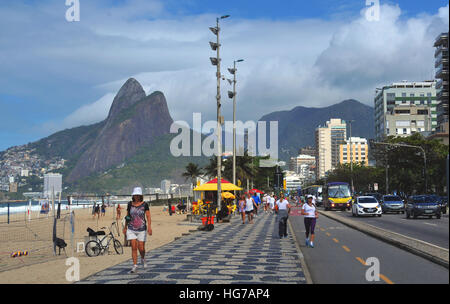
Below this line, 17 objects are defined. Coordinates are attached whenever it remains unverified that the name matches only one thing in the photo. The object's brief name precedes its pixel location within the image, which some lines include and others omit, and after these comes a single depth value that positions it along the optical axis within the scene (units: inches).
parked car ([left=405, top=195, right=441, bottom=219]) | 1332.4
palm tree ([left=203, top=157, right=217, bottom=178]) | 3529.3
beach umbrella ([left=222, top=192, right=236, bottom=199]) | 1659.0
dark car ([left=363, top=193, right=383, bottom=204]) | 2345.7
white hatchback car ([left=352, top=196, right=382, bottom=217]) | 1457.9
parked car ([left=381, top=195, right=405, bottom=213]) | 1711.4
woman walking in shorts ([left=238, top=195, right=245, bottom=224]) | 1232.8
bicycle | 609.3
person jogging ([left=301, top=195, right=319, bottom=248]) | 671.8
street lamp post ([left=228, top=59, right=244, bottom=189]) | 1604.3
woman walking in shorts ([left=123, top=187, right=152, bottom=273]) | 438.9
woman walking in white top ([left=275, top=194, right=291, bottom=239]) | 796.0
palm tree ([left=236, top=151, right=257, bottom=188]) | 3405.5
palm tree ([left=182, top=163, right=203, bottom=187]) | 4512.3
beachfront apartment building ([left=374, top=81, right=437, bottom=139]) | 5787.4
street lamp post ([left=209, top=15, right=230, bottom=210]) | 1317.7
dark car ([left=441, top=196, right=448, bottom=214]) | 1715.3
